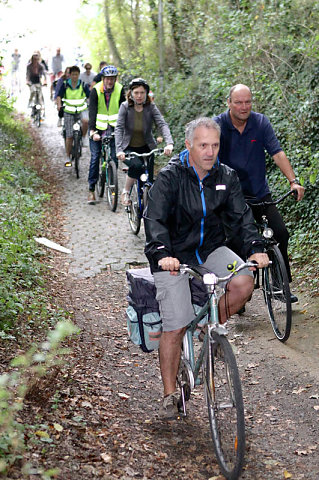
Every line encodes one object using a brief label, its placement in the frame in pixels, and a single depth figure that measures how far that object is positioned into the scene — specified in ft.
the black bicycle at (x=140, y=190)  51.64
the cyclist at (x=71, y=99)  78.32
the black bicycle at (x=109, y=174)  62.77
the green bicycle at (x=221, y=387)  19.80
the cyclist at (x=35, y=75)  116.03
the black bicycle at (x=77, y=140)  77.86
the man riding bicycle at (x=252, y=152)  34.19
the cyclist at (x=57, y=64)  138.29
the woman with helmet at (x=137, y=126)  52.41
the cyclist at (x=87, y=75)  103.54
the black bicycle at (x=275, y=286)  32.79
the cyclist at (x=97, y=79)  81.54
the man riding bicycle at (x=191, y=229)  23.47
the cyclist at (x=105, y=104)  61.16
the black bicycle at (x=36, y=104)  117.98
